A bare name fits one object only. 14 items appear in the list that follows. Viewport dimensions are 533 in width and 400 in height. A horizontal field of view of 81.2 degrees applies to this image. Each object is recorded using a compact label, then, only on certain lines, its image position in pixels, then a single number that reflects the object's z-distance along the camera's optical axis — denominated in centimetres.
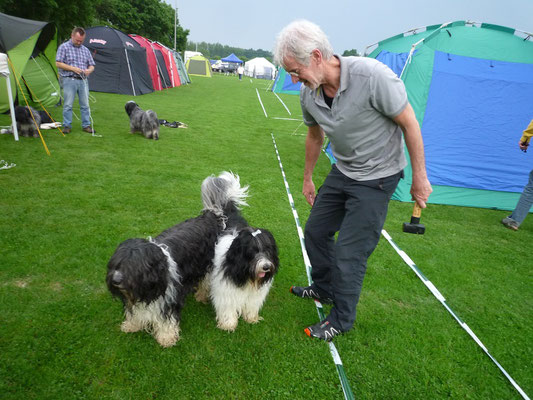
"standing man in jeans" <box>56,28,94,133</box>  652
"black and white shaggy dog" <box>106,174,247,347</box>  201
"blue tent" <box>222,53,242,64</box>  6181
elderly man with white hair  189
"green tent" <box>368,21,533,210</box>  538
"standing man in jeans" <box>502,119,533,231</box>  470
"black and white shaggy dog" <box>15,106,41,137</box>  645
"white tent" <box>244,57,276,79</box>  5500
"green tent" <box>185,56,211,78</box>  3984
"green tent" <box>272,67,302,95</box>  2502
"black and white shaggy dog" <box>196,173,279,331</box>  236
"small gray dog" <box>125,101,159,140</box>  767
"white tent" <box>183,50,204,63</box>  4806
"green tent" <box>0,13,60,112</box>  669
